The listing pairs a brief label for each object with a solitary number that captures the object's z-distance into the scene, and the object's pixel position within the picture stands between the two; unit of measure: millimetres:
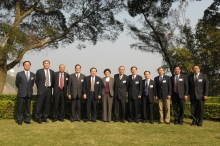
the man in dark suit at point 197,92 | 6336
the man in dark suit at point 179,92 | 6484
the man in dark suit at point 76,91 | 6676
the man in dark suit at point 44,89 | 6289
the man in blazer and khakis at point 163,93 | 6547
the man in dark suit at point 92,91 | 6755
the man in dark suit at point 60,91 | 6559
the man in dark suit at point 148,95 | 6680
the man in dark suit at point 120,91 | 6758
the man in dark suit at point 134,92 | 6707
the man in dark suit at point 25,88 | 6090
